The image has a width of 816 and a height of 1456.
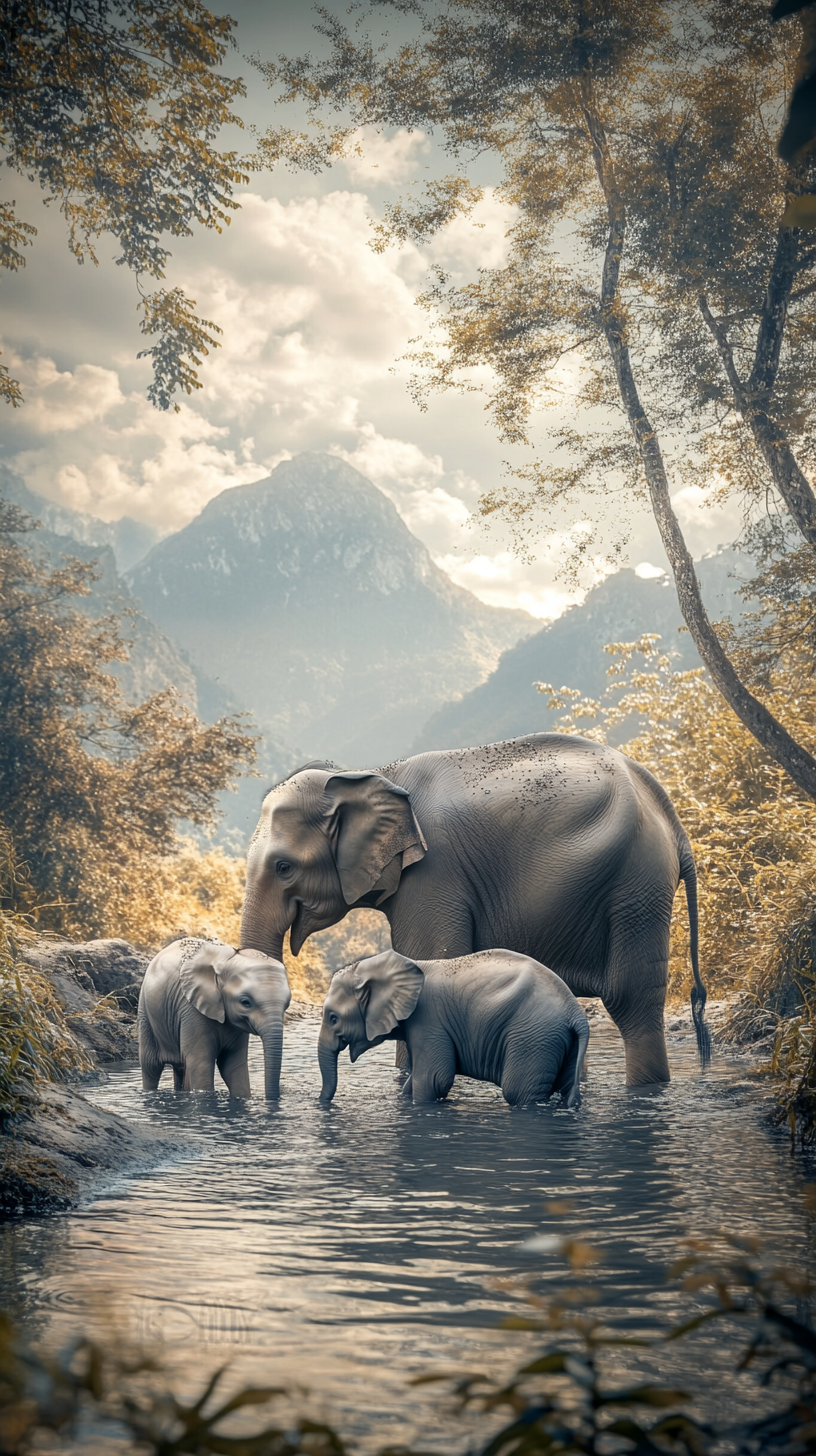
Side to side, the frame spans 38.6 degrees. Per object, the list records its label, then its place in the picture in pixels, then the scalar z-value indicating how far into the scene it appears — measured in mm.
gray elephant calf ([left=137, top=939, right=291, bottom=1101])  7945
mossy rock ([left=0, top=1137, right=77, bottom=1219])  4844
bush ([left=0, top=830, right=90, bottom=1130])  5633
